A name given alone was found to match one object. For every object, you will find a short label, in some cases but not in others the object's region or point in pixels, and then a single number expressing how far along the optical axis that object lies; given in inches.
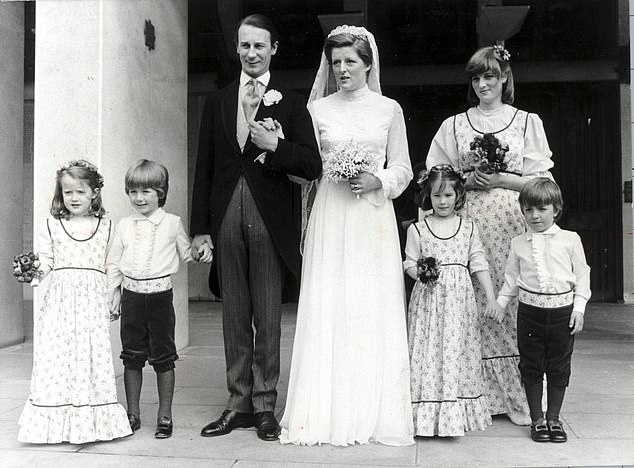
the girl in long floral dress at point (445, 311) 140.6
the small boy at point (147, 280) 143.0
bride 136.6
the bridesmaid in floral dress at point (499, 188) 153.0
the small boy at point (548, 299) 136.4
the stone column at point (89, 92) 187.8
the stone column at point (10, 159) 252.4
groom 140.7
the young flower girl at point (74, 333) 135.4
